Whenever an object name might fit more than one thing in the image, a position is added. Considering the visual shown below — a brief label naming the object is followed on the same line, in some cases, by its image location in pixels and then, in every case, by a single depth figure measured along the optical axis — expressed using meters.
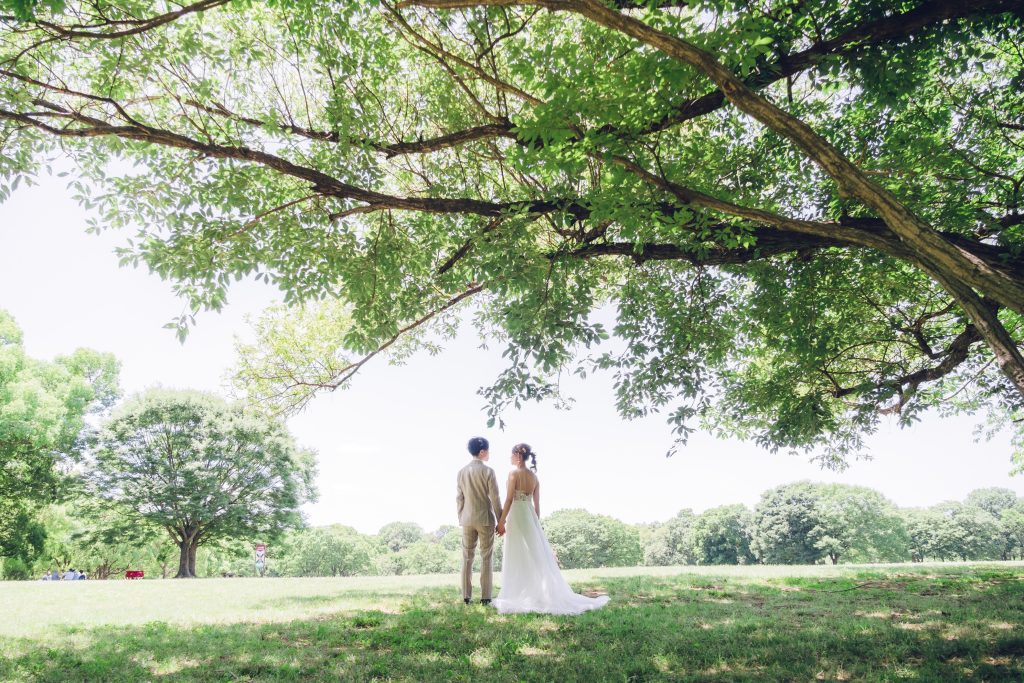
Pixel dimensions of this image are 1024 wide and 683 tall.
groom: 8.75
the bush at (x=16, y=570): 35.31
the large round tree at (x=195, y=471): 30.30
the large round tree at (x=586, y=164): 6.16
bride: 8.20
